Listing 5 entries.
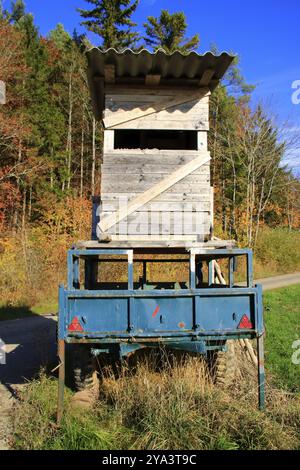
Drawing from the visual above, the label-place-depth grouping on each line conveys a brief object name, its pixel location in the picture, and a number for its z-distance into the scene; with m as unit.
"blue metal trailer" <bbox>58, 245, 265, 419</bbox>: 5.10
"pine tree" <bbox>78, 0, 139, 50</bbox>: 22.56
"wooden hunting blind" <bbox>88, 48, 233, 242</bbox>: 5.91
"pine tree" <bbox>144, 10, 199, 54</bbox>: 25.33
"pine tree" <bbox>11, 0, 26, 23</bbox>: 28.92
